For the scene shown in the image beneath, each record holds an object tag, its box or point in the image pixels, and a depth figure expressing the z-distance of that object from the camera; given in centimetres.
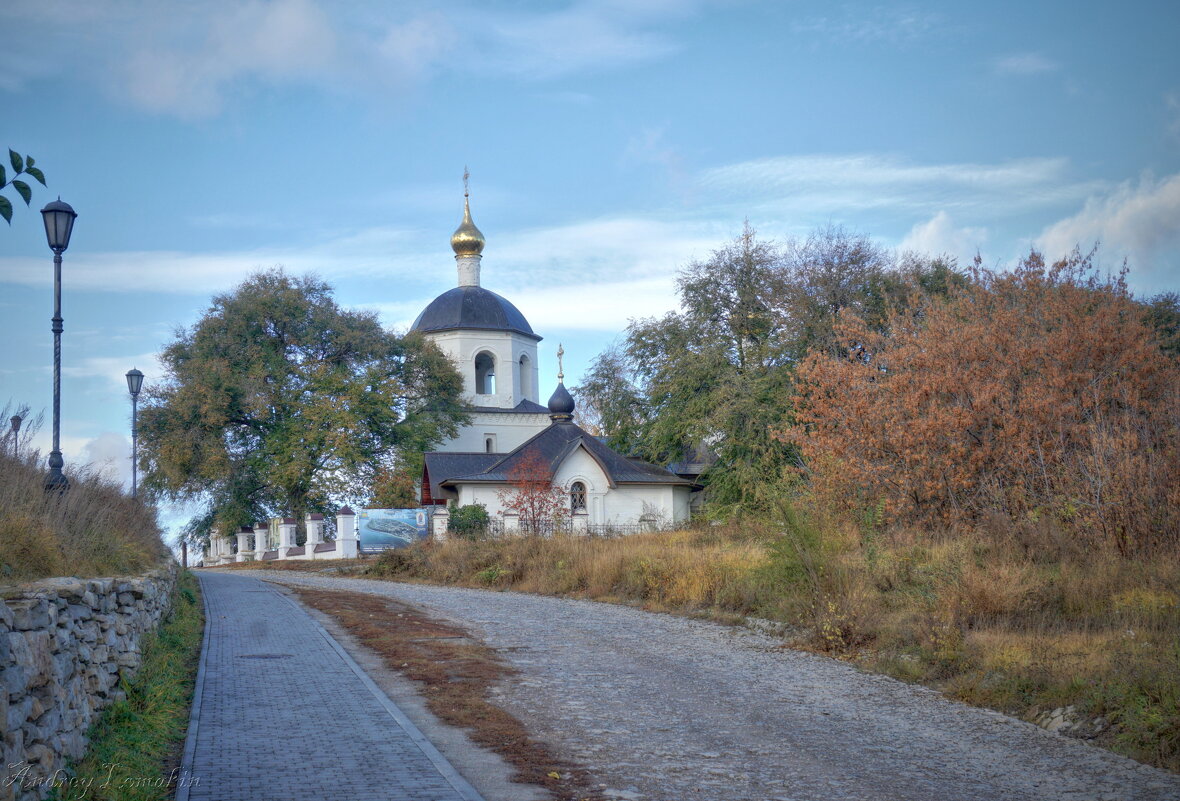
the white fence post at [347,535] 3734
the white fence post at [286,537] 4034
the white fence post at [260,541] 4322
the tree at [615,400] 4525
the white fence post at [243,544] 4466
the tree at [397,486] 4641
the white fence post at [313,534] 3838
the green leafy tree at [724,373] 3584
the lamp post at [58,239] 1276
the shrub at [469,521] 3266
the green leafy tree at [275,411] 4528
